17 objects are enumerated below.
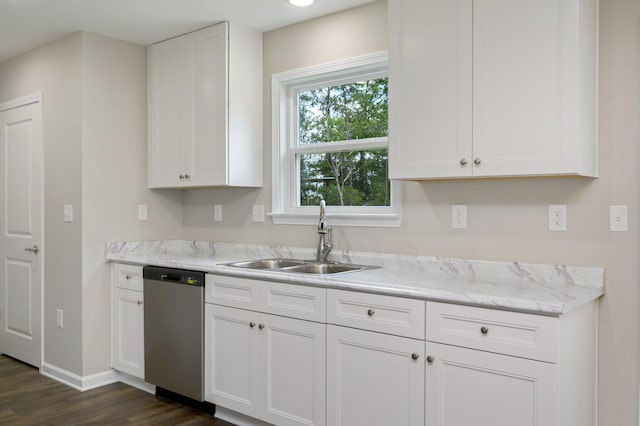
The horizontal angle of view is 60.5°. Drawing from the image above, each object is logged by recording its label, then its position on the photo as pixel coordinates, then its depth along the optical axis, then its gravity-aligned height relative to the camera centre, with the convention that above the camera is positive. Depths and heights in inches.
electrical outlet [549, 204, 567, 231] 97.0 -2.2
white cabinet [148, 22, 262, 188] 138.3 +25.6
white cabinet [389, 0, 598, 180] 85.7 +19.8
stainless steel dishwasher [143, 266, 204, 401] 124.3 -29.5
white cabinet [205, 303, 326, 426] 103.2 -32.4
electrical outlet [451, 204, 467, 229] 109.3 -2.2
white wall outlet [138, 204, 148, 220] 157.0 -1.9
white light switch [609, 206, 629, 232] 91.0 -2.3
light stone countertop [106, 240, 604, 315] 81.6 -13.5
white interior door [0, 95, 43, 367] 159.6 -6.9
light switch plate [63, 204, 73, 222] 146.9 -2.0
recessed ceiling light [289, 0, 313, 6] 123.0 +45.7
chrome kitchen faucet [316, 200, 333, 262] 127.5 -7.5
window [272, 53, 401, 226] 126.8 +14.9
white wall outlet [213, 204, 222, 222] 157.1 -2.1
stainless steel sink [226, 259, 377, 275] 123.6 -14.2
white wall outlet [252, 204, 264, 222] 146.6 -2.1
